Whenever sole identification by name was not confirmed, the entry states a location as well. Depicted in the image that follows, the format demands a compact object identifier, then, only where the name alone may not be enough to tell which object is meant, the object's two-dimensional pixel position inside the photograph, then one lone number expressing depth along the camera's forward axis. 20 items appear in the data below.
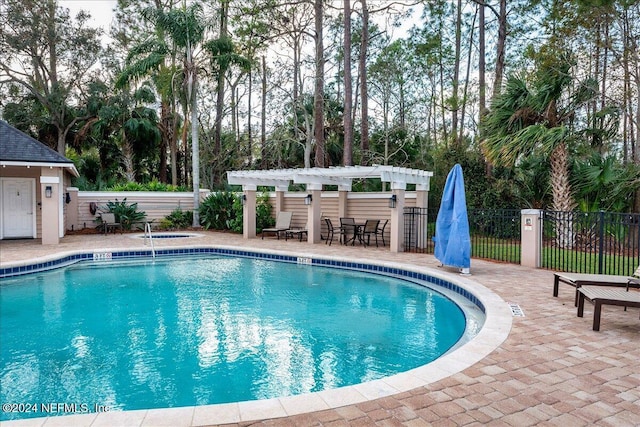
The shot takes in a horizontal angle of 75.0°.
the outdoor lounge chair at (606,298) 4.38
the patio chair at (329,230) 13.16
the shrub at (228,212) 15.98
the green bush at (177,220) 16.84
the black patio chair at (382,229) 12.56
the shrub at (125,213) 15.73
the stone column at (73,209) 15.50
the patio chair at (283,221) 14.53
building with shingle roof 11.87
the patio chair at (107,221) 15.19
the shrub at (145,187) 16.95
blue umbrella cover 7.80
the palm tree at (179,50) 15.80
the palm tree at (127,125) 20.17
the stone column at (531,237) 8.62
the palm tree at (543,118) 10.19
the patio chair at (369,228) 12.37
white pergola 11.44
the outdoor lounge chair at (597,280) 5.34
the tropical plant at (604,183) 10.45
